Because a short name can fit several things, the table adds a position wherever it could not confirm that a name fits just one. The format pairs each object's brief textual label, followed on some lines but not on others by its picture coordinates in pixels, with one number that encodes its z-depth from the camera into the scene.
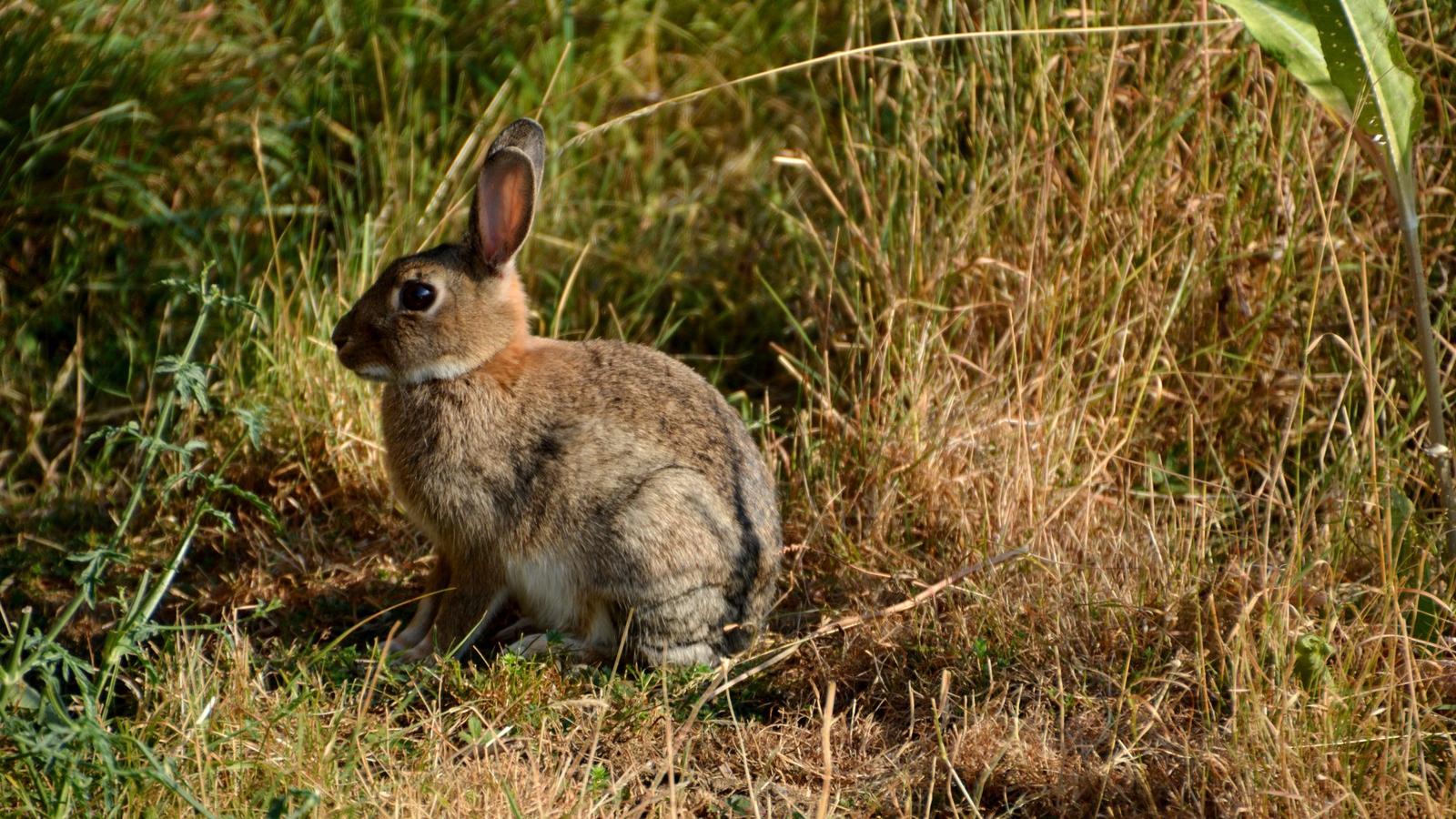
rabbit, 7.58
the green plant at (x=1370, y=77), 7.25
